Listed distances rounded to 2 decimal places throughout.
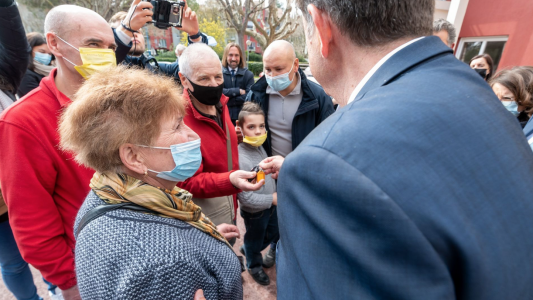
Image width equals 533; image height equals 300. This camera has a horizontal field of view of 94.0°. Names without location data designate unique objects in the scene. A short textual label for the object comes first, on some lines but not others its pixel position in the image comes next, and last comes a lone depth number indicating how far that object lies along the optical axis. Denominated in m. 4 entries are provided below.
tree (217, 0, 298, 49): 16.16
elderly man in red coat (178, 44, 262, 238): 1.88
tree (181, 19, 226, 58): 33.34
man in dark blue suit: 0.53
